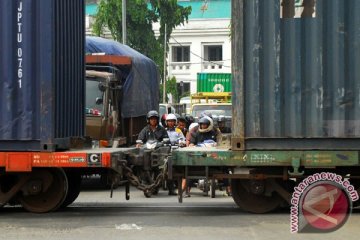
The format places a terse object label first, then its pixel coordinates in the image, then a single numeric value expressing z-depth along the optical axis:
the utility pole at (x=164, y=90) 42.72
